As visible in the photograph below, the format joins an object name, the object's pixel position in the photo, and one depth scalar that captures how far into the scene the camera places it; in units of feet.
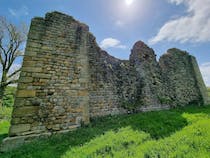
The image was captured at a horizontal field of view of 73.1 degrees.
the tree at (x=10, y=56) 50.78
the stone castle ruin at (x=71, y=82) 16.37
